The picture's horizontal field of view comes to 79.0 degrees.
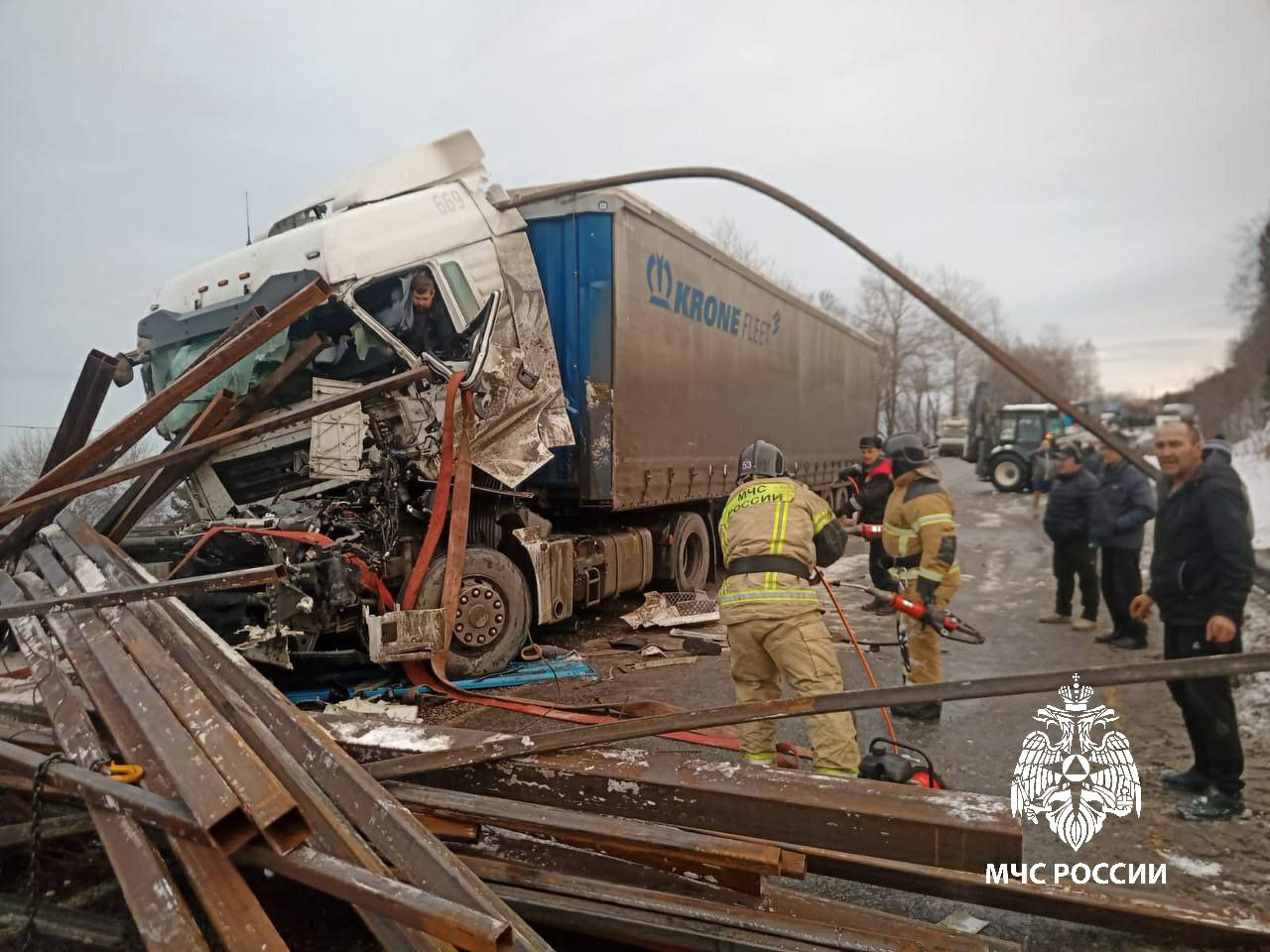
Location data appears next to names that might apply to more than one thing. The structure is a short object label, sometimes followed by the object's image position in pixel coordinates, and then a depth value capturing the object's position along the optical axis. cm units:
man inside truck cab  541
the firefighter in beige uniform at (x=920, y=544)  446
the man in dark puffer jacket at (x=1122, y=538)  645
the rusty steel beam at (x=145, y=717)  207
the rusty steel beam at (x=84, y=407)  514
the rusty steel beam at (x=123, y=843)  197
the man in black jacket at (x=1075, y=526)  704
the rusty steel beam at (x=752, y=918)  212
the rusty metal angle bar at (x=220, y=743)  206
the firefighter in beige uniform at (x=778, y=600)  335
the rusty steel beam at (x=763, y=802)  228
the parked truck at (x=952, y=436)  3431
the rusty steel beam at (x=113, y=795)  218
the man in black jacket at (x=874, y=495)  776
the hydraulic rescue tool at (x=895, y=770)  320
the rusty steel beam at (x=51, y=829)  266
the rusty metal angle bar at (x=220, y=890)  193
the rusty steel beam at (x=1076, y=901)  227
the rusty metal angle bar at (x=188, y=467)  511
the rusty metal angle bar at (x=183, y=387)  450
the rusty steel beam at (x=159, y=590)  314
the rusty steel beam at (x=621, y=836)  222
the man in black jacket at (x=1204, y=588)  335
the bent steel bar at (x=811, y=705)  176
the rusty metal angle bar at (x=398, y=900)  169
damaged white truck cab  488
